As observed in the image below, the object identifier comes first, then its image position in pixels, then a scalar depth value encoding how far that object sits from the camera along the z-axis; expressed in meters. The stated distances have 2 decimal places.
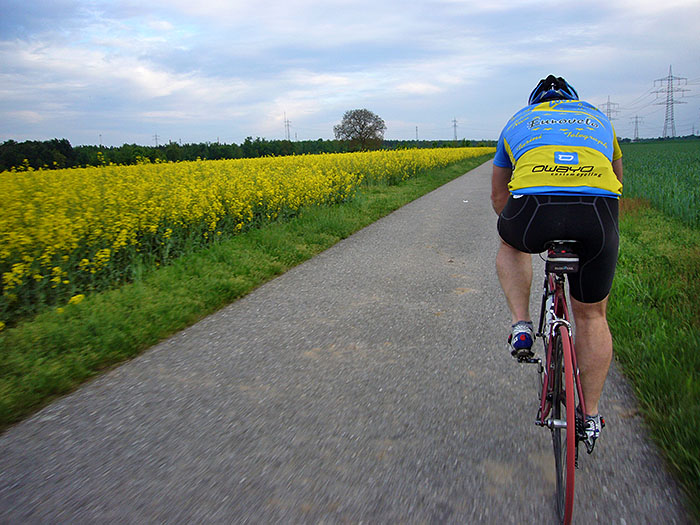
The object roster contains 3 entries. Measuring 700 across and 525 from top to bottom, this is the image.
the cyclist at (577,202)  2.12
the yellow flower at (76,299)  4.66
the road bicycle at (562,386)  1.95
